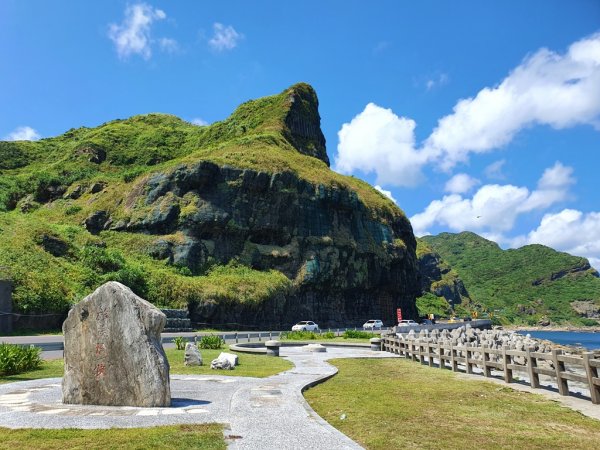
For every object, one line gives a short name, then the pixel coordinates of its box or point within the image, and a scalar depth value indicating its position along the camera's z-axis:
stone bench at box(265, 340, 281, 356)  25.39
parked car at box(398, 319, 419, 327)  59.48
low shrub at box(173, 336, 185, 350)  26.87
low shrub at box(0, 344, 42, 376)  15.03
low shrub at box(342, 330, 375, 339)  43.09
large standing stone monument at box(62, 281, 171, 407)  10.16
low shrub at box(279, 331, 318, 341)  40.41
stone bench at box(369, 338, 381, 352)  31.04
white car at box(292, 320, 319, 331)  50.94
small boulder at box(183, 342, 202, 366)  18.92
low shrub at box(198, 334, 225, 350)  28.20
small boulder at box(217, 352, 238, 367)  18.23
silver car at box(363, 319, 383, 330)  57.44
